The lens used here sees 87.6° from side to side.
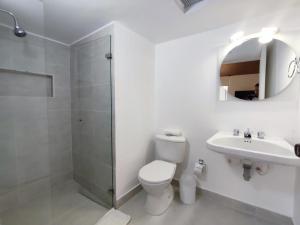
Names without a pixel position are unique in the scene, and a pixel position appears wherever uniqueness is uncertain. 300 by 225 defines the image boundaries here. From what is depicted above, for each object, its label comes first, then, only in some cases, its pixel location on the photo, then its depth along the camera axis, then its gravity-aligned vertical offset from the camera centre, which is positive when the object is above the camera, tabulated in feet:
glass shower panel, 5.90 -0.55
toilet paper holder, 6.14 -2.35
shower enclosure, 5.44 -0.98
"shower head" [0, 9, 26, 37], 4.73 +2.50
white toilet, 5.20 -2.40
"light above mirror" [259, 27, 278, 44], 4.86 +2.29
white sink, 3.67 -1.19
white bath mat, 5.08 -3.81
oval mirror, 4.90 +1.22
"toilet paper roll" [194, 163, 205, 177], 6.05 -2.45
